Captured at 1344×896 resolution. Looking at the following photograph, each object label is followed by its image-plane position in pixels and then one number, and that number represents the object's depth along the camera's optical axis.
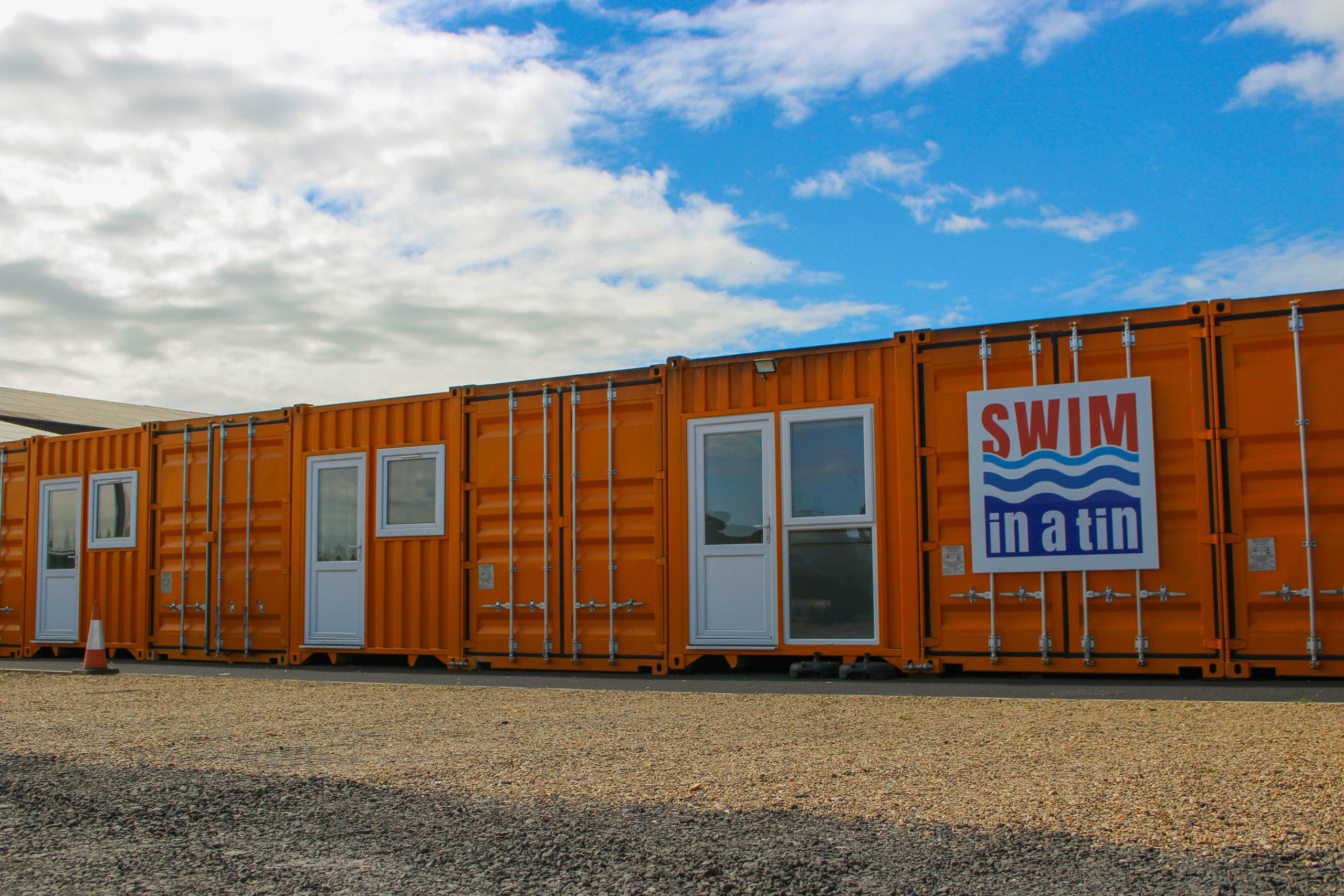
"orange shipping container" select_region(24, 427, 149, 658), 13.42
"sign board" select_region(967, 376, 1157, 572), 8.34
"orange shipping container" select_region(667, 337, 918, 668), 9.16
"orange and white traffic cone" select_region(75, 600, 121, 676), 11.84
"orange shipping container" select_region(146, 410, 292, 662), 12.34
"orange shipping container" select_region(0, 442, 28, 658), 14.52
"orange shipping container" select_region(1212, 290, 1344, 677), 7.85
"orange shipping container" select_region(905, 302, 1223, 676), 8.20
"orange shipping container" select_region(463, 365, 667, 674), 10.09
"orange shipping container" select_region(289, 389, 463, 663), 11.07
